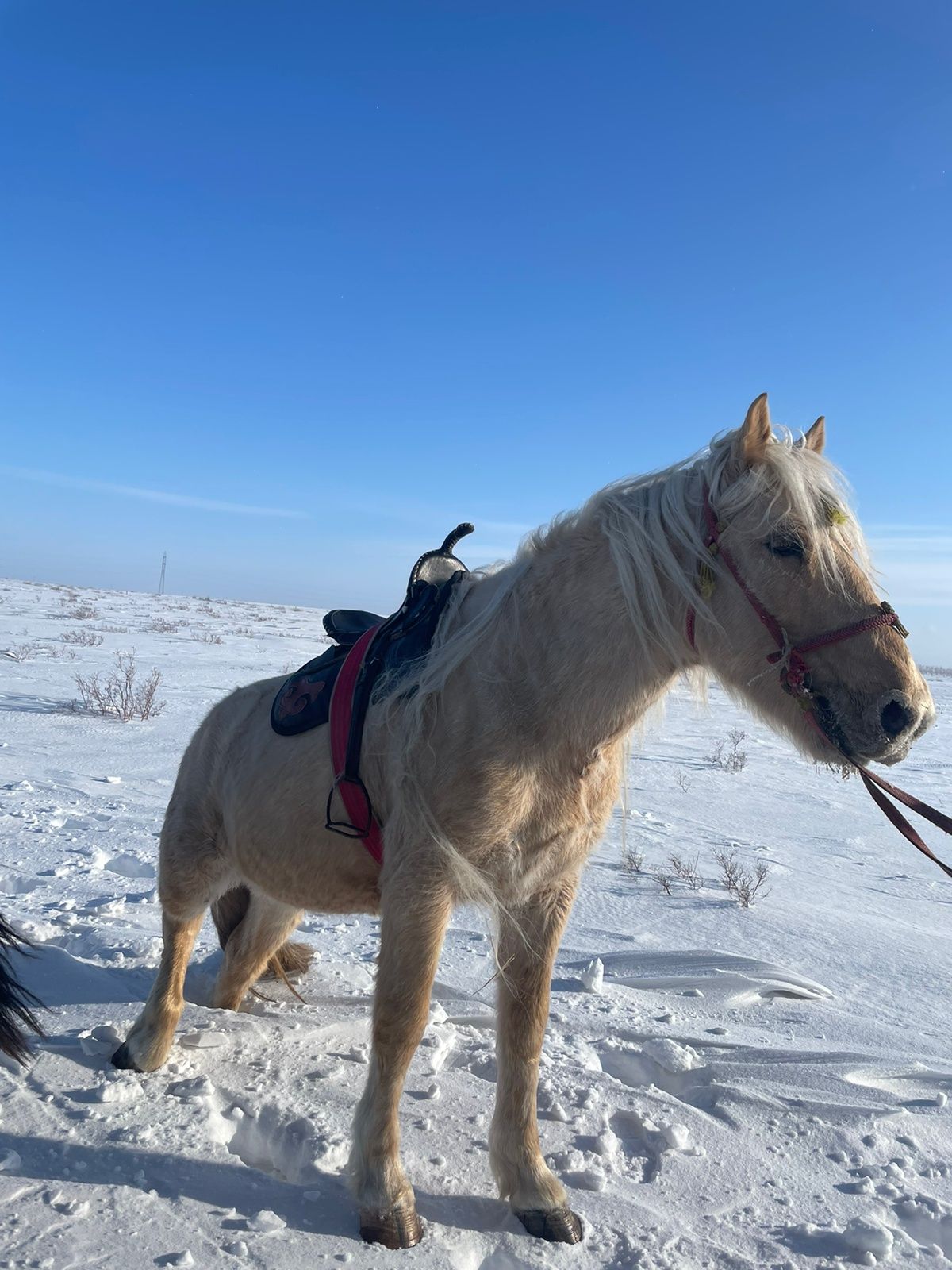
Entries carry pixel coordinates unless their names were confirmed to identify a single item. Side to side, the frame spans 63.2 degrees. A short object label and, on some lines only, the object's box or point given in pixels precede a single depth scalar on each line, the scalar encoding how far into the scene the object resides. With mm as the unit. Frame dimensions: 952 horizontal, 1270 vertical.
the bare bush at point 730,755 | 9008
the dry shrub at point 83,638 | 15844
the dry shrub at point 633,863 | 5180
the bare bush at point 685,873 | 5051
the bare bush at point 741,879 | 4750
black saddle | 2494
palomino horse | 2004
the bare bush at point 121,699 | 8523
